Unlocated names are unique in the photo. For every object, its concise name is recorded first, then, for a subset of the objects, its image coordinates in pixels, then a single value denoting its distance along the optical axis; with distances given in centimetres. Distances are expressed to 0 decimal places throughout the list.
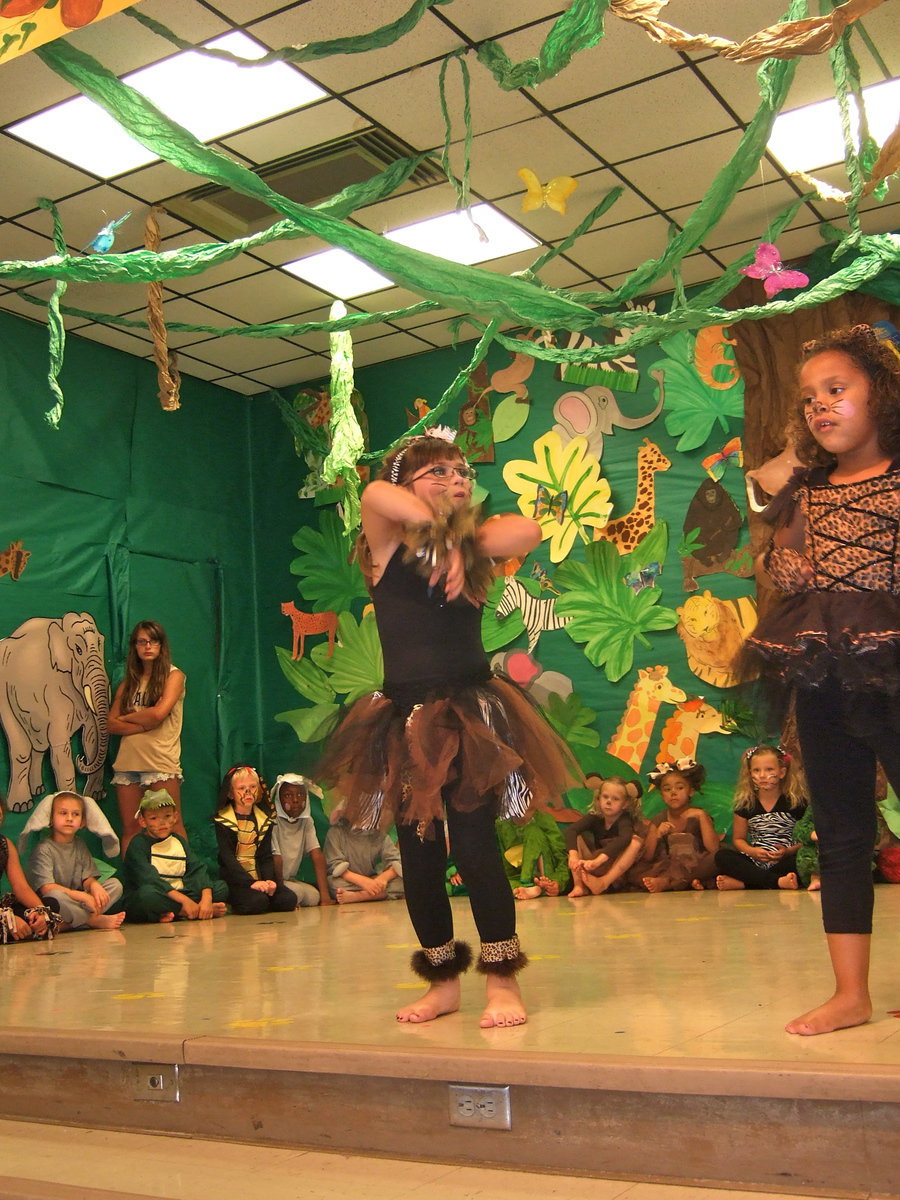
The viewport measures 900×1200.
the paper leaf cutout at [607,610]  591
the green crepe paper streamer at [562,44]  257
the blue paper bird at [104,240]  377
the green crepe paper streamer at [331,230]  270
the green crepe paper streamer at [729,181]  290
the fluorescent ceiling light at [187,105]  400
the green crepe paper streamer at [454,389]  396
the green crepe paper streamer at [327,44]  283
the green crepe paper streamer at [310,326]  408
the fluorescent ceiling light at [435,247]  517
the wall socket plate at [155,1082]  210
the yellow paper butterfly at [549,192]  473
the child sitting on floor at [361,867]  586
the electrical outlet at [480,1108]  178
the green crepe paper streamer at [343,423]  439
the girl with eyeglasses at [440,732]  223
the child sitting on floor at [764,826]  502
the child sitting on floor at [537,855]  548
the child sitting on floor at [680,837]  528
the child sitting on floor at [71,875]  514
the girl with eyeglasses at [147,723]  588
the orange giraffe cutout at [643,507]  596
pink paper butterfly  379
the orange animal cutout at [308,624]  676
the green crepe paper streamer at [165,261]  330
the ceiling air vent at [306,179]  457
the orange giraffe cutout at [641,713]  583
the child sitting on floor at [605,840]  537
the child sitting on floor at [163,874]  548
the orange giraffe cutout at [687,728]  569
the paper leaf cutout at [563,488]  608
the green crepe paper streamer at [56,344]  389
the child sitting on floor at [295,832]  613
